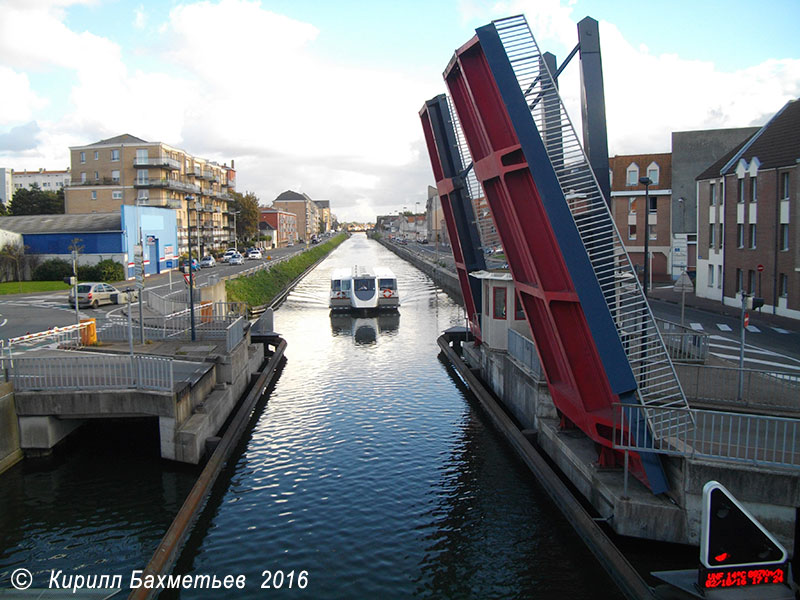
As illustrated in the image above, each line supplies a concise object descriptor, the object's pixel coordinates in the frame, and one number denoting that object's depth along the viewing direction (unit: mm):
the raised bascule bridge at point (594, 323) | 9508
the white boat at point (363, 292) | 37875
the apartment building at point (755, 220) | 29547
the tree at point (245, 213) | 95306
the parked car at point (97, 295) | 33094
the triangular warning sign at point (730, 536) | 7340
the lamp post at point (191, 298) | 20031
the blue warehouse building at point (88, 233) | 48250
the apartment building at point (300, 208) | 187338
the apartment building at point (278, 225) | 130000
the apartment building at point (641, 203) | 50656
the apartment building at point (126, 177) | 64000
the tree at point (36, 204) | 81938
